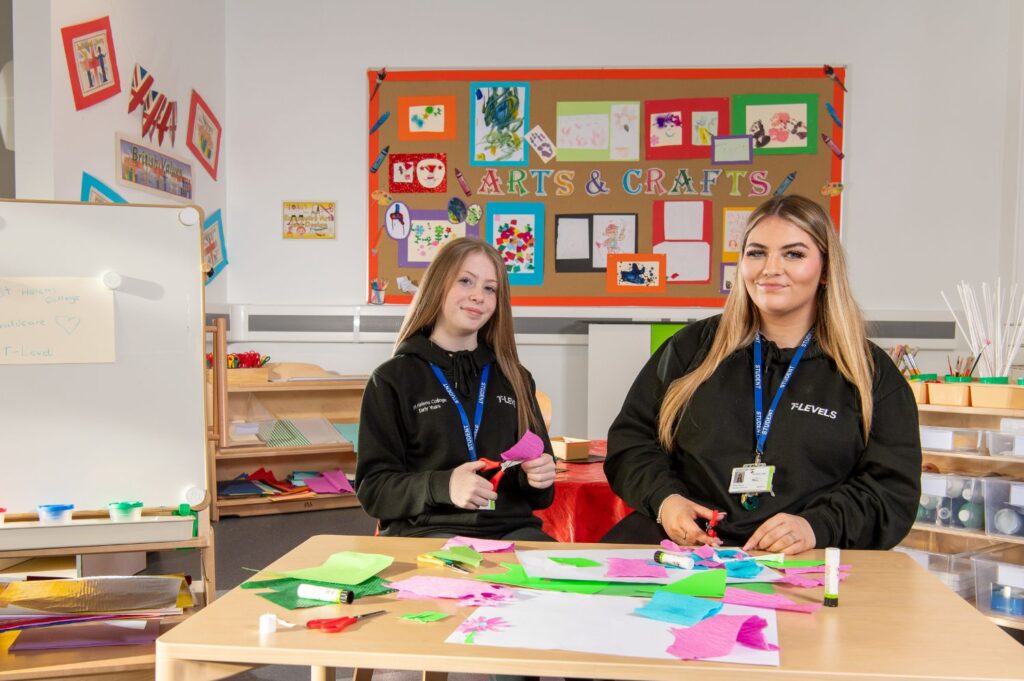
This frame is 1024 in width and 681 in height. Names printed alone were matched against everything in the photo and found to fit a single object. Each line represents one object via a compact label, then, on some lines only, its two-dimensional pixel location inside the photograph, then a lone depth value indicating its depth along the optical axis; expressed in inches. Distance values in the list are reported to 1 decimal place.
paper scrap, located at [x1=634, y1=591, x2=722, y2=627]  39.8
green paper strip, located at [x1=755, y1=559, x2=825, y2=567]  51.1
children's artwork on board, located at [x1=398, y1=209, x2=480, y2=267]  189.9
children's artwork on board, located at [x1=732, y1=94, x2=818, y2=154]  185.0
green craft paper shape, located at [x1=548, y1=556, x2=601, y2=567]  49.1
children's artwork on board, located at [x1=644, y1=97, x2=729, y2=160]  186.5
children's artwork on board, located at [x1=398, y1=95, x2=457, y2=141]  189.3
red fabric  87.4
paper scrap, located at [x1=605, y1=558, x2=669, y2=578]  47.3
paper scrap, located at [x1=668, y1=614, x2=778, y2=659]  36.0
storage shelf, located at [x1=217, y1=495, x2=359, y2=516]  166.7
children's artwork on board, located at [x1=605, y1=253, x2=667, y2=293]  187.8
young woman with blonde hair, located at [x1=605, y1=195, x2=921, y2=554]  64.0
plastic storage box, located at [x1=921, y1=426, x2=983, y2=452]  107.0
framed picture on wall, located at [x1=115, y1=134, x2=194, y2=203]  143.3
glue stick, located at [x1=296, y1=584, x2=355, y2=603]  41.7
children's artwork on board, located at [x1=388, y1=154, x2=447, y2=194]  189.8
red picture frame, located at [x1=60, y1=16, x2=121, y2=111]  126.7
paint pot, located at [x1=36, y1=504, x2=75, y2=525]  71.5
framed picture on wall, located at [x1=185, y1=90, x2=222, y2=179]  175.4
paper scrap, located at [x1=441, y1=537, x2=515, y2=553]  52.9
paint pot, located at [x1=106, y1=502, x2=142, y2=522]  73.3
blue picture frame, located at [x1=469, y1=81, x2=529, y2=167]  188.5
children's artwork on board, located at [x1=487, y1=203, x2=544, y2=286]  189.0
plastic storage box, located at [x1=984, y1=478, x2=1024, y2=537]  101.5
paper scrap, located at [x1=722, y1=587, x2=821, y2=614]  42.4
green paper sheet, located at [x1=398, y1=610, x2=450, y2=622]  39.2
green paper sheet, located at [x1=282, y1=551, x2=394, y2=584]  44.6
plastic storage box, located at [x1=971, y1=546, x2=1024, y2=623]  103.7
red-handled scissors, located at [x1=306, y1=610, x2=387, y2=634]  37.4
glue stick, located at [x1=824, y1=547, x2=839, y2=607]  42.7
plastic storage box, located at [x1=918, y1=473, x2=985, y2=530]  105.5
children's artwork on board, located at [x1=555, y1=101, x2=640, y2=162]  187.5
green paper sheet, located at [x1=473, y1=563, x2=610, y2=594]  44.8
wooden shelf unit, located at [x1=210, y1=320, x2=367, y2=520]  166.2
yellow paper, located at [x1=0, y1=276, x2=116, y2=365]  74.9
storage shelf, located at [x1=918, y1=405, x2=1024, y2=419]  101.7
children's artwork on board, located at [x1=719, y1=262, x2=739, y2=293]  186.7
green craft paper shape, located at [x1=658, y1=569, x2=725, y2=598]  43.9
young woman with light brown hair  71.8
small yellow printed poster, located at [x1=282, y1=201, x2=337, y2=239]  191.6
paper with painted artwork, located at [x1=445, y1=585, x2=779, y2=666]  36.0
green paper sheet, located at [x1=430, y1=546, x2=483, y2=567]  49.1
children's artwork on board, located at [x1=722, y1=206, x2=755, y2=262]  186.1
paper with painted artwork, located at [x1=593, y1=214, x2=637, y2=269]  187.8
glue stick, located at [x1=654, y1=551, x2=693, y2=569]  49.1
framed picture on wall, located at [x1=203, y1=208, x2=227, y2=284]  183.2
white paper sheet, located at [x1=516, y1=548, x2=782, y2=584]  46.5
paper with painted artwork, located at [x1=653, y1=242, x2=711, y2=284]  187.0
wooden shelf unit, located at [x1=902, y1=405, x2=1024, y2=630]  103.9
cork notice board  185.9
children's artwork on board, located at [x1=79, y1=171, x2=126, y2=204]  129.1
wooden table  34.4
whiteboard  75.4
